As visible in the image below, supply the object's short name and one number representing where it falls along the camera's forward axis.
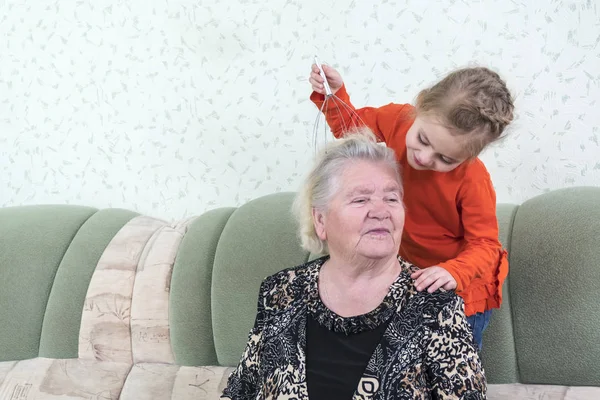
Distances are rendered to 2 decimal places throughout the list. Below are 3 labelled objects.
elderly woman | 1.48
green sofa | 1.76
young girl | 1.51
